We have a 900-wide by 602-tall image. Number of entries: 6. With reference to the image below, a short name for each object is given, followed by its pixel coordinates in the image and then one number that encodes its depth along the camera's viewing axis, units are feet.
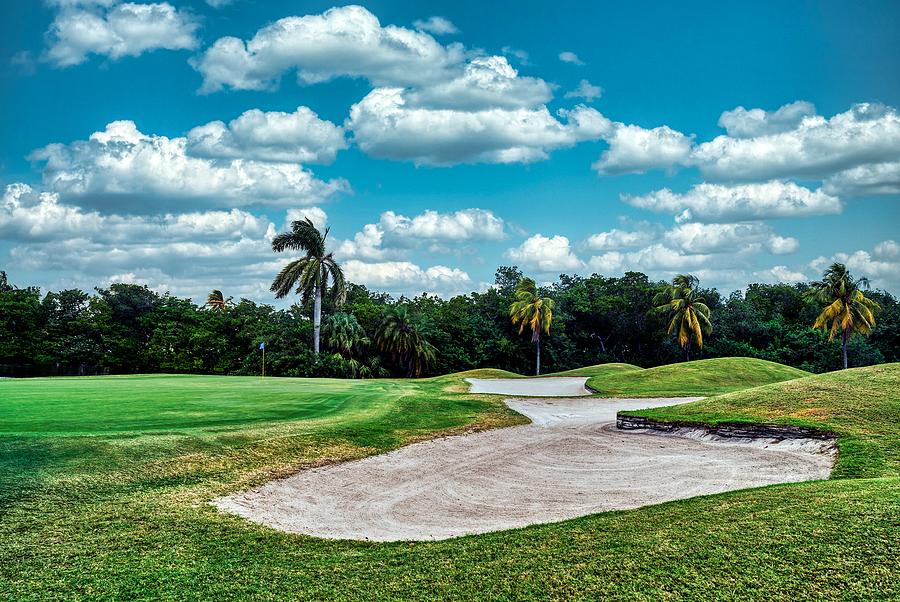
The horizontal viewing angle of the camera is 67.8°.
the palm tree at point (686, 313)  205.98
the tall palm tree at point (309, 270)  191.42
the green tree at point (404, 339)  201.98
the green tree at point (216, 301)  306.62
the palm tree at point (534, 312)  205.98
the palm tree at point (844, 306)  183.32
